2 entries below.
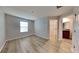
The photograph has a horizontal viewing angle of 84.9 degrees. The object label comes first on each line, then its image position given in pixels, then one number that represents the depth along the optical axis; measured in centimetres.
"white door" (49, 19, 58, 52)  192
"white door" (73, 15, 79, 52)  135
